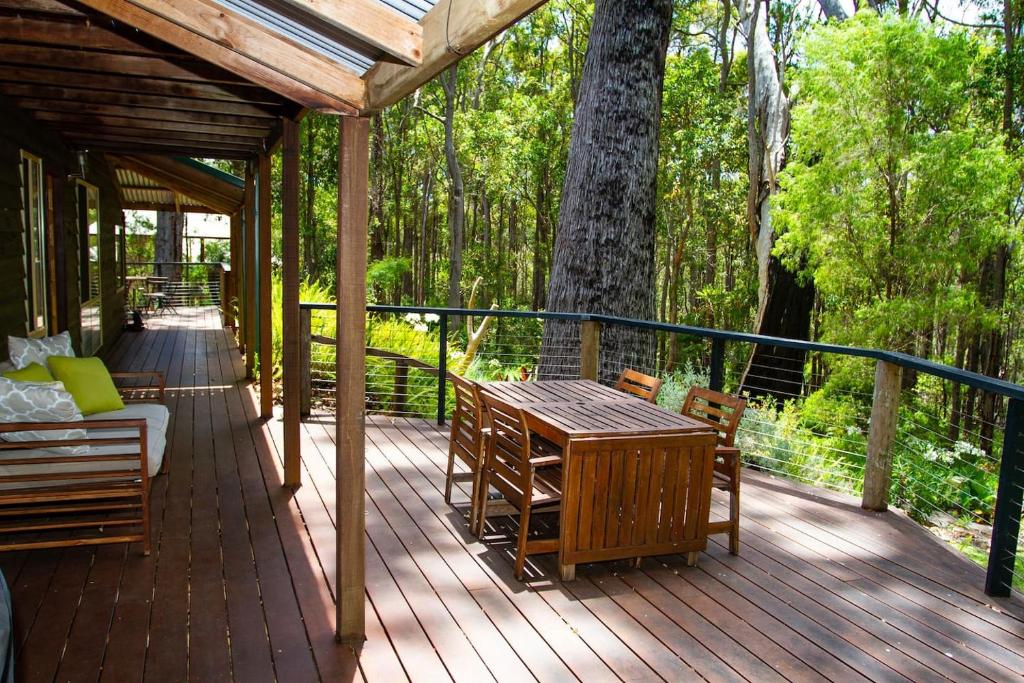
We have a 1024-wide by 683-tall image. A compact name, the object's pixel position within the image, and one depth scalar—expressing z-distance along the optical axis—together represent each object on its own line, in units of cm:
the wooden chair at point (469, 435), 374
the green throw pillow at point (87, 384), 446
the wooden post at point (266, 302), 580
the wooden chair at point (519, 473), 324
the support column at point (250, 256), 753
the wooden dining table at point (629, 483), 321
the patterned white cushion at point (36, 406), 345
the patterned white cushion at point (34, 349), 434
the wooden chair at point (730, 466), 361
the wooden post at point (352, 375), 255
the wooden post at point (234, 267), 1245
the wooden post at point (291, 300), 435
